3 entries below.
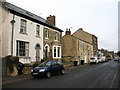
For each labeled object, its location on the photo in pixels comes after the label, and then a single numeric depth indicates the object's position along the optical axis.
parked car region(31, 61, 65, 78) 9.98
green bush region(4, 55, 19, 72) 11.15
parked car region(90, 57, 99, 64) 28.91
